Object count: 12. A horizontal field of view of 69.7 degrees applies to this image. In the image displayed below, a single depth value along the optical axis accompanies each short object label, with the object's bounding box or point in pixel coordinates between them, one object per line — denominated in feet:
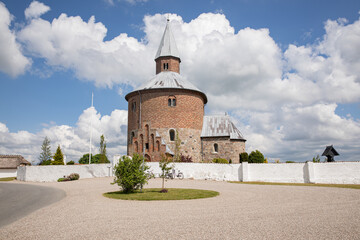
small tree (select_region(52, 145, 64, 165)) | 130.94
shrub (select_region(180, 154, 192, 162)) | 111.76
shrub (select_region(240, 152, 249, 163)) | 119.42
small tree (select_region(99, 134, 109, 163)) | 156.91
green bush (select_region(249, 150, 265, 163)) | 114.11
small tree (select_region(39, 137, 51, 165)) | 194.55
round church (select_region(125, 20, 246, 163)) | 119.96
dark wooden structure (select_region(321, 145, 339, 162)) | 86.22
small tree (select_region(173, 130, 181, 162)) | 114.52
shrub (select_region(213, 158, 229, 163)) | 113.05
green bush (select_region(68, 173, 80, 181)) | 94.12
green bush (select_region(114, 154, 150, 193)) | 52.57
